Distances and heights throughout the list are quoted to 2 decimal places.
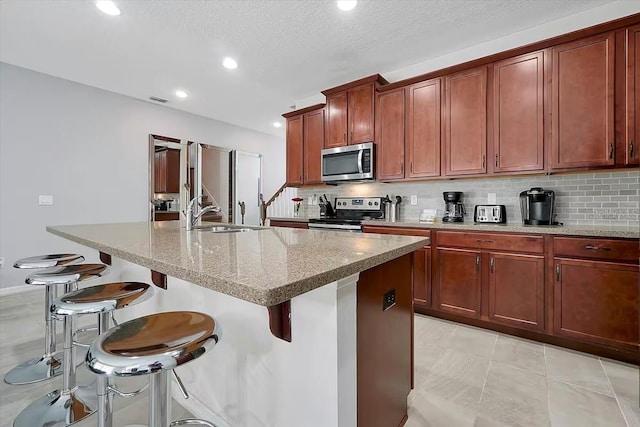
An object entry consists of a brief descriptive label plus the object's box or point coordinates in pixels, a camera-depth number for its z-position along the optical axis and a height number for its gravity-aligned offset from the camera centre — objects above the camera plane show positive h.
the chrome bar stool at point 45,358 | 1.85 -1.01
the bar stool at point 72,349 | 1.27 -0.74
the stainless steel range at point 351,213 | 3.50 -0.02
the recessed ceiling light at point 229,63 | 3.44 +1.80
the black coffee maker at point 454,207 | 3.17 +0.05
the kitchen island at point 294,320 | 0.87 -0.43
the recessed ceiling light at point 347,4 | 2.41 +1.74
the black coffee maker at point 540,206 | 2.57 +0.05
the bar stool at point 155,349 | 0.76 -0.39
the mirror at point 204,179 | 5.11 +0.66
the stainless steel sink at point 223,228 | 2.29 -0.13
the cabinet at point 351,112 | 3.61 +1.29
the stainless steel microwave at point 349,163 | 3.60 +0.63
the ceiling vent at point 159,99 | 4.67 +1.84
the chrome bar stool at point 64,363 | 1.50 -0.82
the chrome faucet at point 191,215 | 2.04 -0.02
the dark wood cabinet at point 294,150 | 4.43 +0.95
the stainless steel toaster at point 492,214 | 2.92 -0.03
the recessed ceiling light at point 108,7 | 2.46 +1.77
